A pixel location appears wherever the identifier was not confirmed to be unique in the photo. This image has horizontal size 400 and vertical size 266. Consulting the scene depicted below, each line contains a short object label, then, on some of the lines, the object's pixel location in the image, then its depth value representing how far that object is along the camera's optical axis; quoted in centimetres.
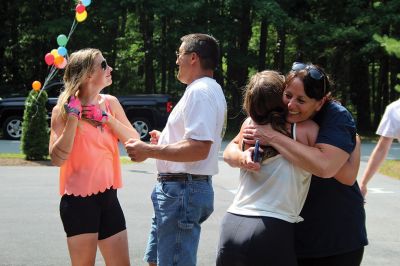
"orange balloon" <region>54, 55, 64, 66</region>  803
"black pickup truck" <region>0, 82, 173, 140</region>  1947
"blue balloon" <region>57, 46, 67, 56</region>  854
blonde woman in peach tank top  374
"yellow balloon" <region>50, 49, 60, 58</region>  854
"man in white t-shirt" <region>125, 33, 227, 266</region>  324
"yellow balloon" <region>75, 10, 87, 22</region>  932
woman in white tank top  259
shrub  1398
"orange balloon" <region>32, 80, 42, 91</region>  1151
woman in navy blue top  262
